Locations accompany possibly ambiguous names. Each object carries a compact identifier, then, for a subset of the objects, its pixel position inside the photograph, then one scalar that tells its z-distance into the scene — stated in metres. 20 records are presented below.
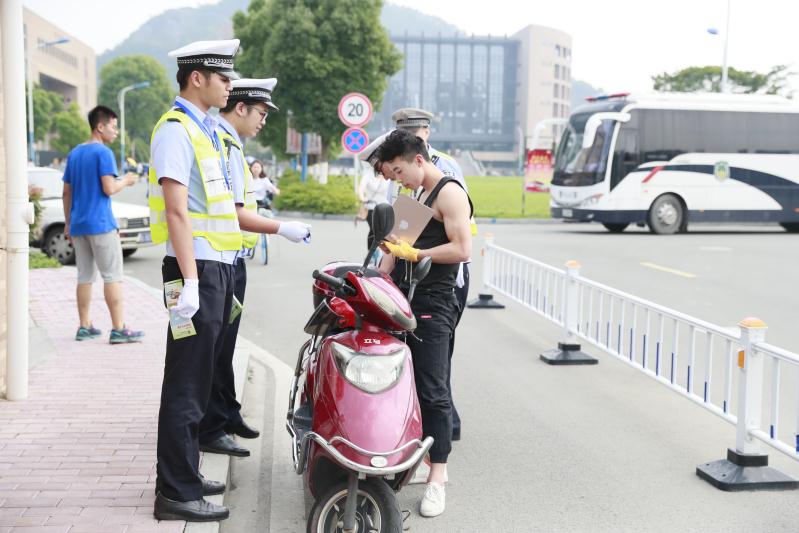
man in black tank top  4.48
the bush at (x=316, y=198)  28.66
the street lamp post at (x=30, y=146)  48.31
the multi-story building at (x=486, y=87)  151.50
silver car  14.09
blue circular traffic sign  21.25
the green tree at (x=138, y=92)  111.56
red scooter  3.64
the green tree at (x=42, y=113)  68.44
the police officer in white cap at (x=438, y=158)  5.24
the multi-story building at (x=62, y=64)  84.44
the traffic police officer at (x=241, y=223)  4.56
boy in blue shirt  7.38
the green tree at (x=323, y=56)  35.31
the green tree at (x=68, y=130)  73.12
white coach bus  22.83
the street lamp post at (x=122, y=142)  74.66
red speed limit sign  20.27
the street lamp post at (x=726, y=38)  34.37
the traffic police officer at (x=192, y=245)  3.90
